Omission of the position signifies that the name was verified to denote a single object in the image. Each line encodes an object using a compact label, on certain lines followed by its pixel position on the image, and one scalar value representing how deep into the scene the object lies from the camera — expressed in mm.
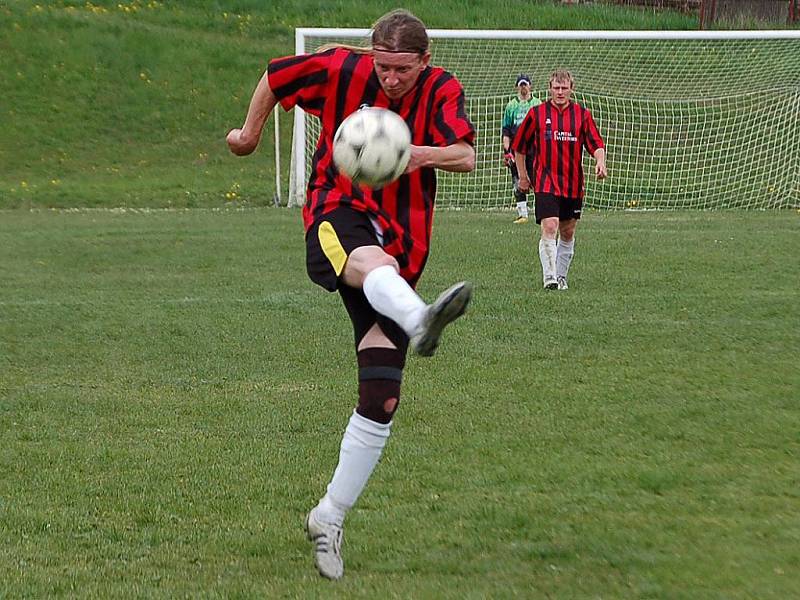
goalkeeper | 33594
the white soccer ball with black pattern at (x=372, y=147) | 7645
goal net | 39562
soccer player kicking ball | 7945
